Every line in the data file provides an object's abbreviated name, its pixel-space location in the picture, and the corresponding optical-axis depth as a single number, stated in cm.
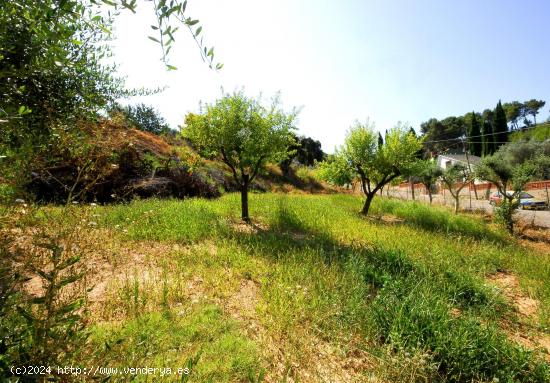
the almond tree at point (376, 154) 1514
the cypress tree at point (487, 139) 5069
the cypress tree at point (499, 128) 4928
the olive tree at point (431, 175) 2905
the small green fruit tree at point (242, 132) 1048
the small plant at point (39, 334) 119
